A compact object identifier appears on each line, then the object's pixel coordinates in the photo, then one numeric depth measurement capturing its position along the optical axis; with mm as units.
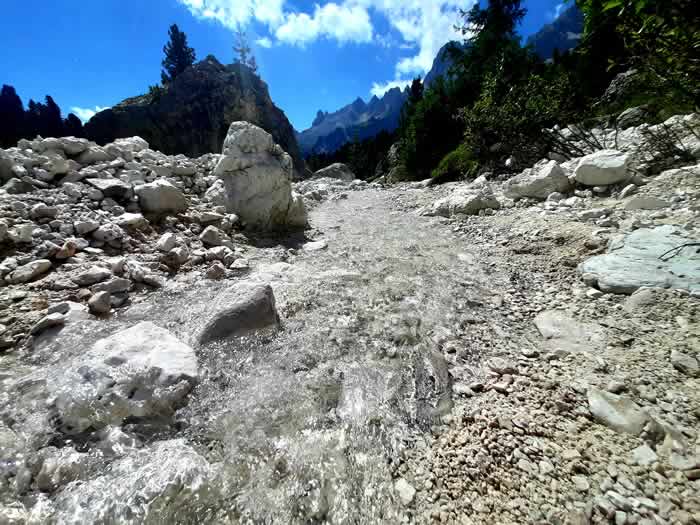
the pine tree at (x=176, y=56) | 52406
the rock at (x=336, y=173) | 29902
